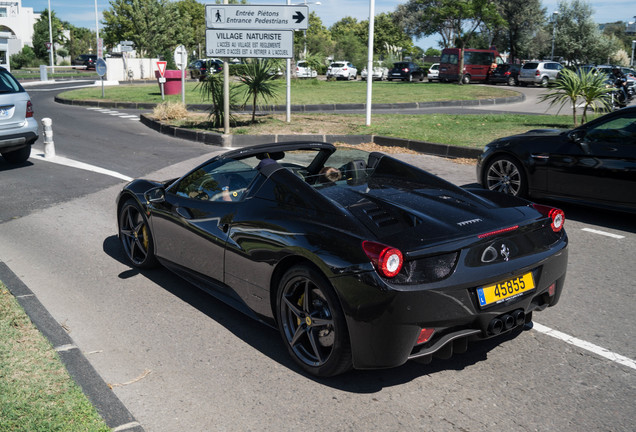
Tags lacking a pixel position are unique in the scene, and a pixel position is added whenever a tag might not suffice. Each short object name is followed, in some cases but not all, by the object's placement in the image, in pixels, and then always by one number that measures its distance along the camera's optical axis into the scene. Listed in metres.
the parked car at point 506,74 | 44.59
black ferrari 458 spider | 3.44
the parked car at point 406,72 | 48.16
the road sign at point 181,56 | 23.28
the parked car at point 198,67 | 51.49
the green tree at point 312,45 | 58.53
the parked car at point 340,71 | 51.31
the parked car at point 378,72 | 54.16
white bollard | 12.55
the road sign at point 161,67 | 25.31
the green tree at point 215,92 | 16.39
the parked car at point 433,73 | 48.47
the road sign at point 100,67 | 28.48
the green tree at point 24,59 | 70.49
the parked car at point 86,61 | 73.46
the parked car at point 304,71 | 51.66
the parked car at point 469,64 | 44.47
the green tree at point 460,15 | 38.19
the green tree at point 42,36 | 78.44
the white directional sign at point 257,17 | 15.29
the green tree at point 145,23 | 61.81
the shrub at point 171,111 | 18.77
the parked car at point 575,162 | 7.25
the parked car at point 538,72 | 42.34
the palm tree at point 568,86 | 13.02
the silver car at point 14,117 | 10.97
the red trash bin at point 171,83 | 29.81
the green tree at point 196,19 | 92.03
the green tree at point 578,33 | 68.12
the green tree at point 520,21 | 64.88
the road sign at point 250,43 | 15.47
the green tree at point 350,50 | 61.94
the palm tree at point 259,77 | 16.47
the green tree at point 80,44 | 93.12
